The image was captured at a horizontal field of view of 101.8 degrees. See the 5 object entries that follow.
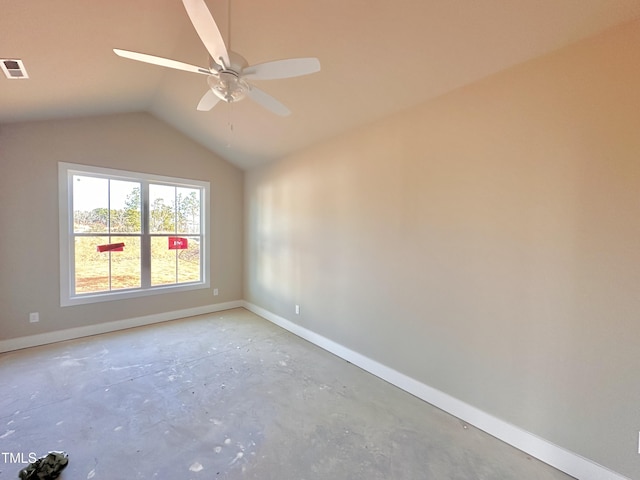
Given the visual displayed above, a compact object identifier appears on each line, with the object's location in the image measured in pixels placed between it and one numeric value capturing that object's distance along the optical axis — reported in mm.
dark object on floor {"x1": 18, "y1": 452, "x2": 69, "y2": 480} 1455
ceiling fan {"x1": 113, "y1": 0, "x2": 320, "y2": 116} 1312
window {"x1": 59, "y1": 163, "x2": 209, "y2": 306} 3416
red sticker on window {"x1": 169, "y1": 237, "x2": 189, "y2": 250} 4290
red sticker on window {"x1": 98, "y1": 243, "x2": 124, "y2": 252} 3646
